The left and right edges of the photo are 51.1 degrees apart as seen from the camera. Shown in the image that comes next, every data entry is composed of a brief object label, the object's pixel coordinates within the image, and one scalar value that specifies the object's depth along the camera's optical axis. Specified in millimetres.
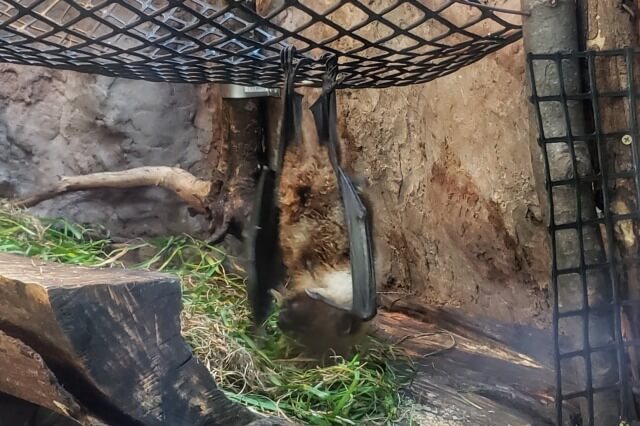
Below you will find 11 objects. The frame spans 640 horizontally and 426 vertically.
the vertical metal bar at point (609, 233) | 958
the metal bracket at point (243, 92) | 1917
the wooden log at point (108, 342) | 768
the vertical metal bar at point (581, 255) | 963
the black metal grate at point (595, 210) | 961
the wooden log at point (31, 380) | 792
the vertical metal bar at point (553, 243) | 967
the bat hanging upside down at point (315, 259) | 1236
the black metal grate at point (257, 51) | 984
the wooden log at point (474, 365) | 1232
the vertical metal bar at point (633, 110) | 931
